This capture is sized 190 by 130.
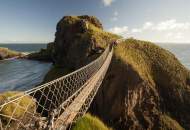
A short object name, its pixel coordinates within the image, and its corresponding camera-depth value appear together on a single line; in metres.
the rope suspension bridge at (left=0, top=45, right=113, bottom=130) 2.80
